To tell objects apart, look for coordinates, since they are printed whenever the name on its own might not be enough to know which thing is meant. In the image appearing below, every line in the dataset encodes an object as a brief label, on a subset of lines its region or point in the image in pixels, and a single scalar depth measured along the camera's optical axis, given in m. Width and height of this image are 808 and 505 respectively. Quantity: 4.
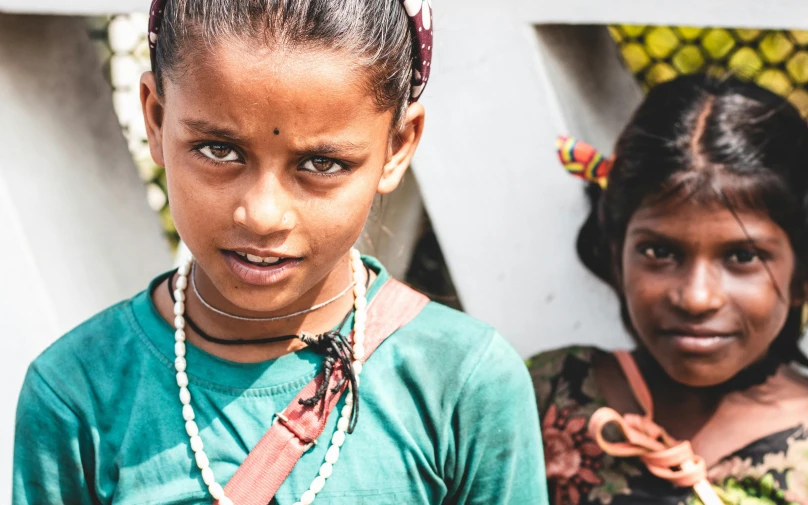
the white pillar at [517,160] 2.33
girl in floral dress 2.03
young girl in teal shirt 1.27
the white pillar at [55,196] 2.41
